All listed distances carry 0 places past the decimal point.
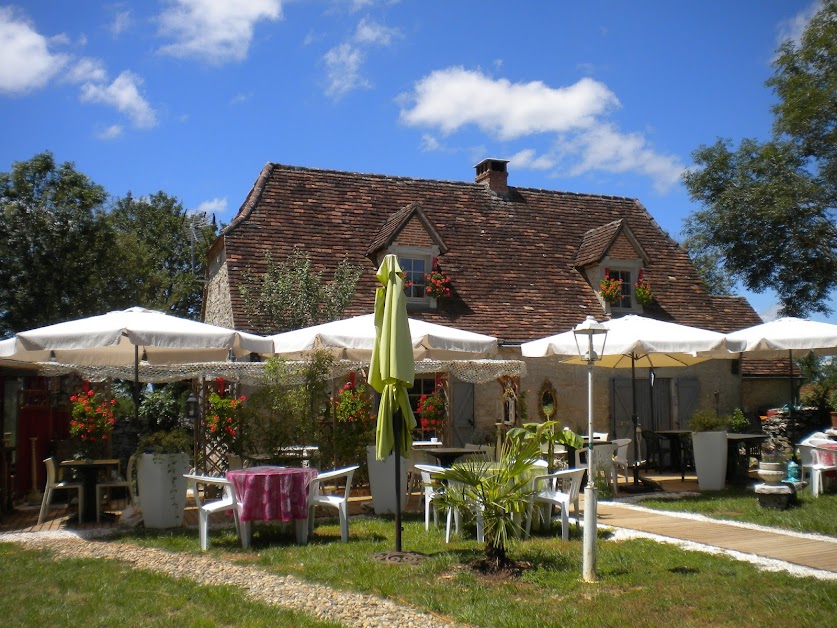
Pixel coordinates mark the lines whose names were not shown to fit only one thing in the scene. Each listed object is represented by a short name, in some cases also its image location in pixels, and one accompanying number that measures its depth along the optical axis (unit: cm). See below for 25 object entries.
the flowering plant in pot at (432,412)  1176
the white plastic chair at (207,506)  823
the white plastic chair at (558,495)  831
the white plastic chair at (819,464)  1123
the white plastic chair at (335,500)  853
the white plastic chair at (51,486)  984
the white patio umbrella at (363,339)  1095
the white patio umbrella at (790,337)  1219
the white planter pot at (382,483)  1045
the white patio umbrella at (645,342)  1133
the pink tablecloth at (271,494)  820
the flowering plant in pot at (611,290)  1839
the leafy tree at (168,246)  3556
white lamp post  655
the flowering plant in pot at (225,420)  1049
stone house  1694
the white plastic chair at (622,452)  1243
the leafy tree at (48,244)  2444
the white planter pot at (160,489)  945
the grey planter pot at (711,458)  1227
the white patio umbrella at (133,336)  910
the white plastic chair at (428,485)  866
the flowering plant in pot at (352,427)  1083
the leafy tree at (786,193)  2358
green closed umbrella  790
